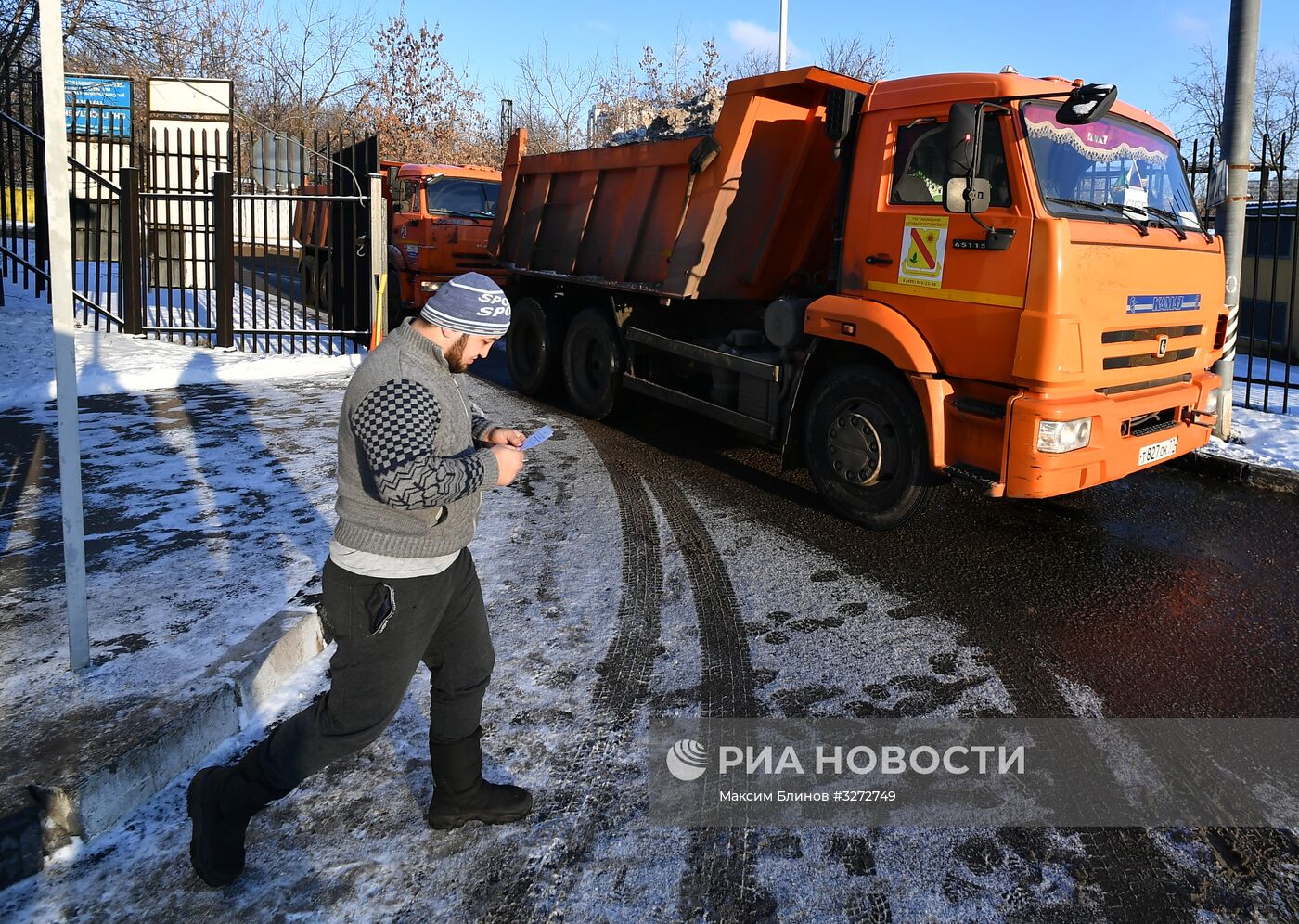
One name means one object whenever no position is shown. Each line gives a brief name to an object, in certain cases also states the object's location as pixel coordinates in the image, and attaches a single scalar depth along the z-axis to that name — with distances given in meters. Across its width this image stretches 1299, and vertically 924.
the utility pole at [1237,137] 7.80
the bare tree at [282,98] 30.55
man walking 2.64
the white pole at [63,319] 3.42
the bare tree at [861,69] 26.11
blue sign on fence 17.02
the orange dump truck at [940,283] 5.23
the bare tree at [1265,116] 23.39
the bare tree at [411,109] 30.09
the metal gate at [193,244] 11.55
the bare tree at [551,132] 34.12
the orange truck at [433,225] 14.08
